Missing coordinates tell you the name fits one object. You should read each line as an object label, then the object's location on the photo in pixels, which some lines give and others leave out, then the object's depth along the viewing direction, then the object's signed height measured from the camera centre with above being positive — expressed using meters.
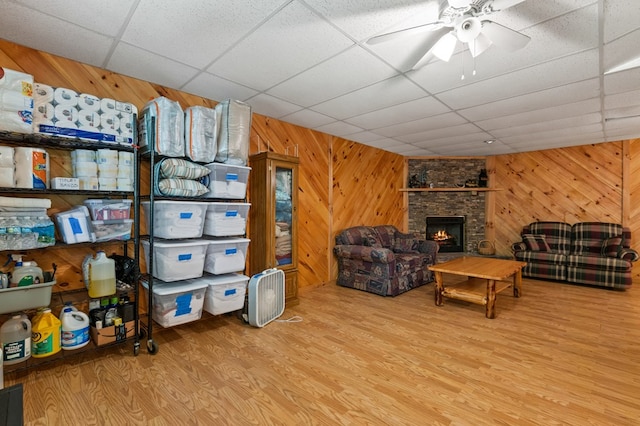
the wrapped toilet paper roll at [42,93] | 2.10 +0.72
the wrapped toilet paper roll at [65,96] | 2.20 +0.74
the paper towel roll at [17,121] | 1.94 +0.49
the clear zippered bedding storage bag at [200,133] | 2.70 +0.61
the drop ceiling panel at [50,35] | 1.92 +1.13
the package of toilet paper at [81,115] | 2.14 +0.63
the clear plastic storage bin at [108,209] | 2.31 -0.08
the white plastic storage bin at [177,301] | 2.57 -0.88
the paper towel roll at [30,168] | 2.02 +0.19
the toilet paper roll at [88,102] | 2.31 +0.73
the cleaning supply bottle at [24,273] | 2.00 -0.52
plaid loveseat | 4.49 -0.72
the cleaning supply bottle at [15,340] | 1.95 -0.94
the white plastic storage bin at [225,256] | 2.89 -0.53
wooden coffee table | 3.32 -0.88
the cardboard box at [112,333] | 2.32 -1.06
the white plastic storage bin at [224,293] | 2.84 -0.88
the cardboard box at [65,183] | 2.13 +0.10
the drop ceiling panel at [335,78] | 2.43 +1.14
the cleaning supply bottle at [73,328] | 2.20 -0.96
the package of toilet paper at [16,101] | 1.93 +0.61
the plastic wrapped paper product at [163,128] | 2.51 +0.60
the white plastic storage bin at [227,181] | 2.89 +0.20
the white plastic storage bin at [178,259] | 2.58 -0.51
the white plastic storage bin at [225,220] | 2.90 -0.18
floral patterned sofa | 4.14 -0.81
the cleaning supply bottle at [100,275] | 2.32 -0.59
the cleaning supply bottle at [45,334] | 2.09 -0.95
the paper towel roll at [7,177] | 1.94 +0.12
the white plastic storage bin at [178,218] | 2.59 -0.16
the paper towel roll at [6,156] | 1.93 +0.25
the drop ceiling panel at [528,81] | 2.43 +1.16
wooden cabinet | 3.41 -0.16
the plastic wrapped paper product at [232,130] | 2.87 +0.68
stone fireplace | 6.54 +0.17
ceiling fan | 1.65 +1.03
